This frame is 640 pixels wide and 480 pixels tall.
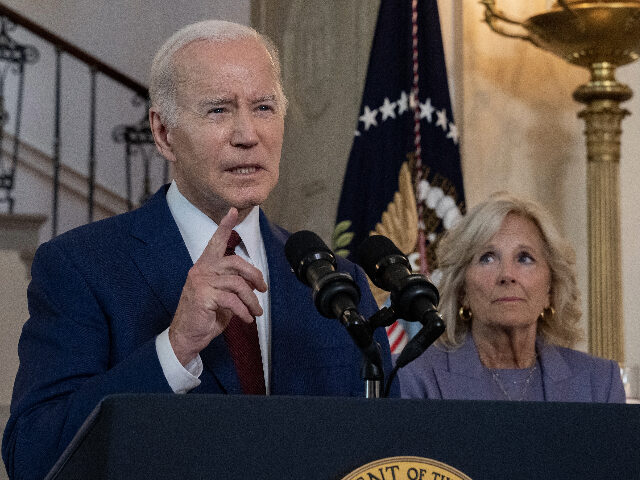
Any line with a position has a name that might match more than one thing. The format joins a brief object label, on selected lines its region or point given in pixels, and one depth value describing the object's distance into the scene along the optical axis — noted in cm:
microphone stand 289
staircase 873
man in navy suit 307
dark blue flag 436
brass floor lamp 451
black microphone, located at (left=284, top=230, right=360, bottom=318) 291
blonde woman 381
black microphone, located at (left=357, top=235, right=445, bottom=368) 290
